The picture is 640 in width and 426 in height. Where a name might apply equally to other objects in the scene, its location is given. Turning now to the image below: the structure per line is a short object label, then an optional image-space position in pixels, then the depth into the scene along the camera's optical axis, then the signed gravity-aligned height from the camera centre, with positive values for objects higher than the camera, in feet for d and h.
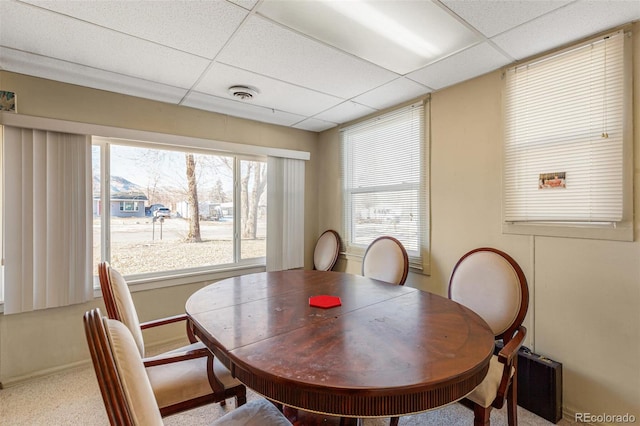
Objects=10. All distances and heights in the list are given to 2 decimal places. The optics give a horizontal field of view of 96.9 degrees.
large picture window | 8.94 +0.13
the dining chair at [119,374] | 2.31 -1.41
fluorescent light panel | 4.99 +3.64
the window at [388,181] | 9.13 +1.14
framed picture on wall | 7.13 +2.83
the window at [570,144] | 5.55 +1.48
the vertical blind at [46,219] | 7.20 -0.19
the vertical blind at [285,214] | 11.63 -0.08
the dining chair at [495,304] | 4.53 -2.05
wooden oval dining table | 3.05 -1.86
